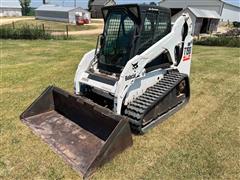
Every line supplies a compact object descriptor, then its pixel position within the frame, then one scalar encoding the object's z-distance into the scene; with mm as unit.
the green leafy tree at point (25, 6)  49207
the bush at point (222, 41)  12355
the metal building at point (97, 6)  39917
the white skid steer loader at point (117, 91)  2987
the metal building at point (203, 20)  21216
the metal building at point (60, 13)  28747
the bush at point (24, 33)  13156
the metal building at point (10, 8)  41006
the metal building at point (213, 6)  27935
